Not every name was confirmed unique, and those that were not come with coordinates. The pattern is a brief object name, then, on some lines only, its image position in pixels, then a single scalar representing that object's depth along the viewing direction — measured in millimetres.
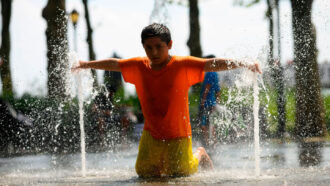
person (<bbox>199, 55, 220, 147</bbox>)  8461
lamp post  17794
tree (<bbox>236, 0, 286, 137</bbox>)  10555
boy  4398
